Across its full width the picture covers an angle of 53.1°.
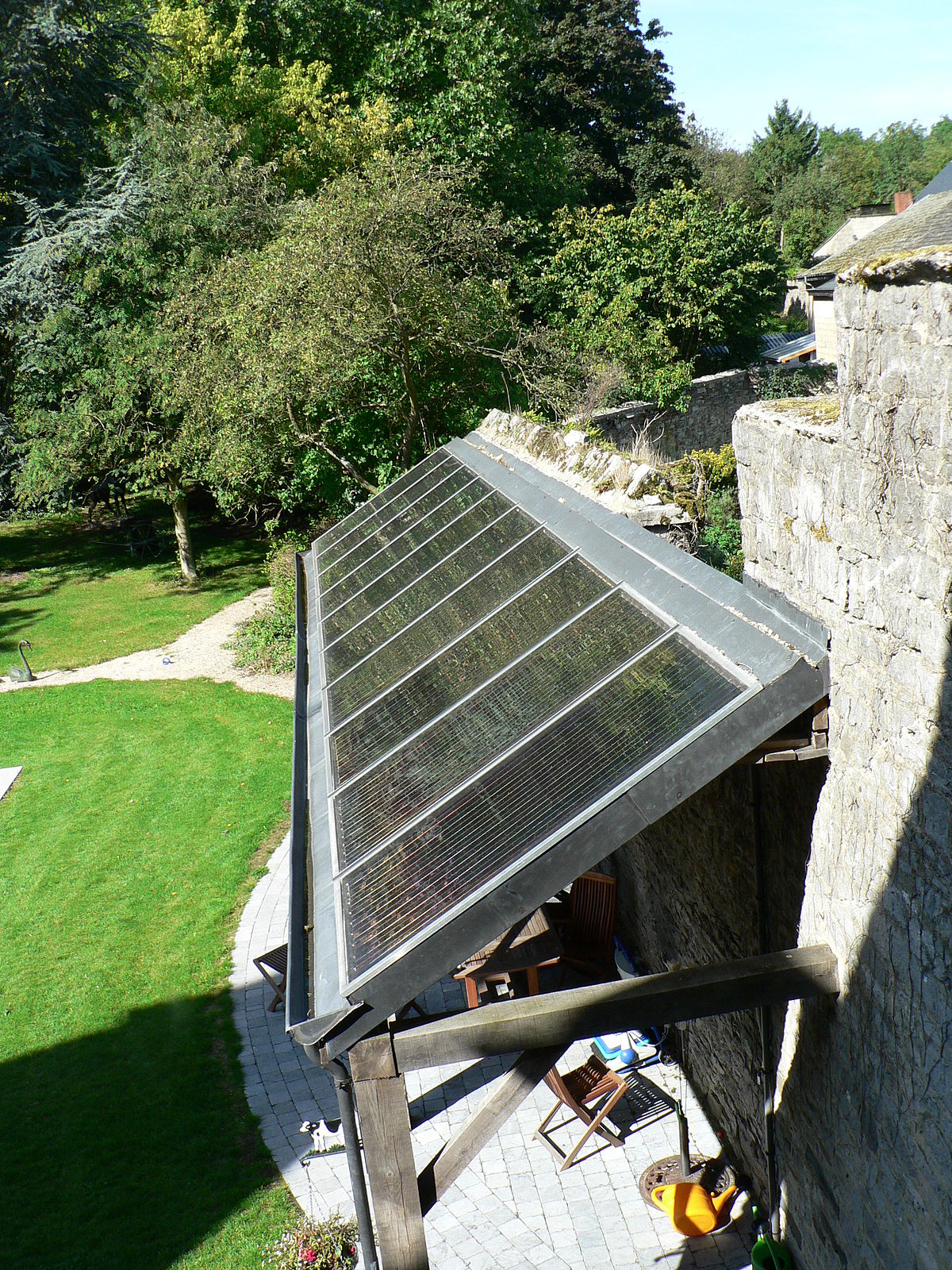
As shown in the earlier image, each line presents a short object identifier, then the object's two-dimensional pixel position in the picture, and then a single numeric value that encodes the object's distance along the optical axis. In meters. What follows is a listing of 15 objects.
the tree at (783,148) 68.94
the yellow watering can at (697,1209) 5.71
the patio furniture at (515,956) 7.24
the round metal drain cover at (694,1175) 5.99
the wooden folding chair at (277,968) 8.06
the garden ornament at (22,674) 17.17
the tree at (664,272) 25.83
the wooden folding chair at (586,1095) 6.46
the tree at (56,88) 21.11
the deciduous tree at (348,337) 15.08
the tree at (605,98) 32.03
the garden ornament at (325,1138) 6.88
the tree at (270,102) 23.86
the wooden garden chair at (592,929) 7.85
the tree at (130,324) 19.70
